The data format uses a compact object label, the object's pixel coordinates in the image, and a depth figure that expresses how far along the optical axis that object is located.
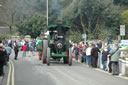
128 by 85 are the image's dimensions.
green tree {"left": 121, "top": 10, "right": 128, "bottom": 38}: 53.97
